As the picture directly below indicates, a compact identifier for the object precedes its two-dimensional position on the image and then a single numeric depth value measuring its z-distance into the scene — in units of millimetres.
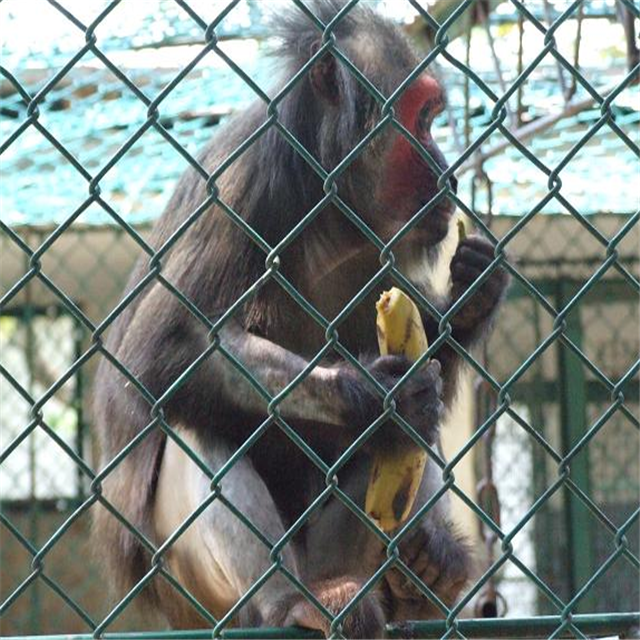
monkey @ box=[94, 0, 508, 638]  6738
